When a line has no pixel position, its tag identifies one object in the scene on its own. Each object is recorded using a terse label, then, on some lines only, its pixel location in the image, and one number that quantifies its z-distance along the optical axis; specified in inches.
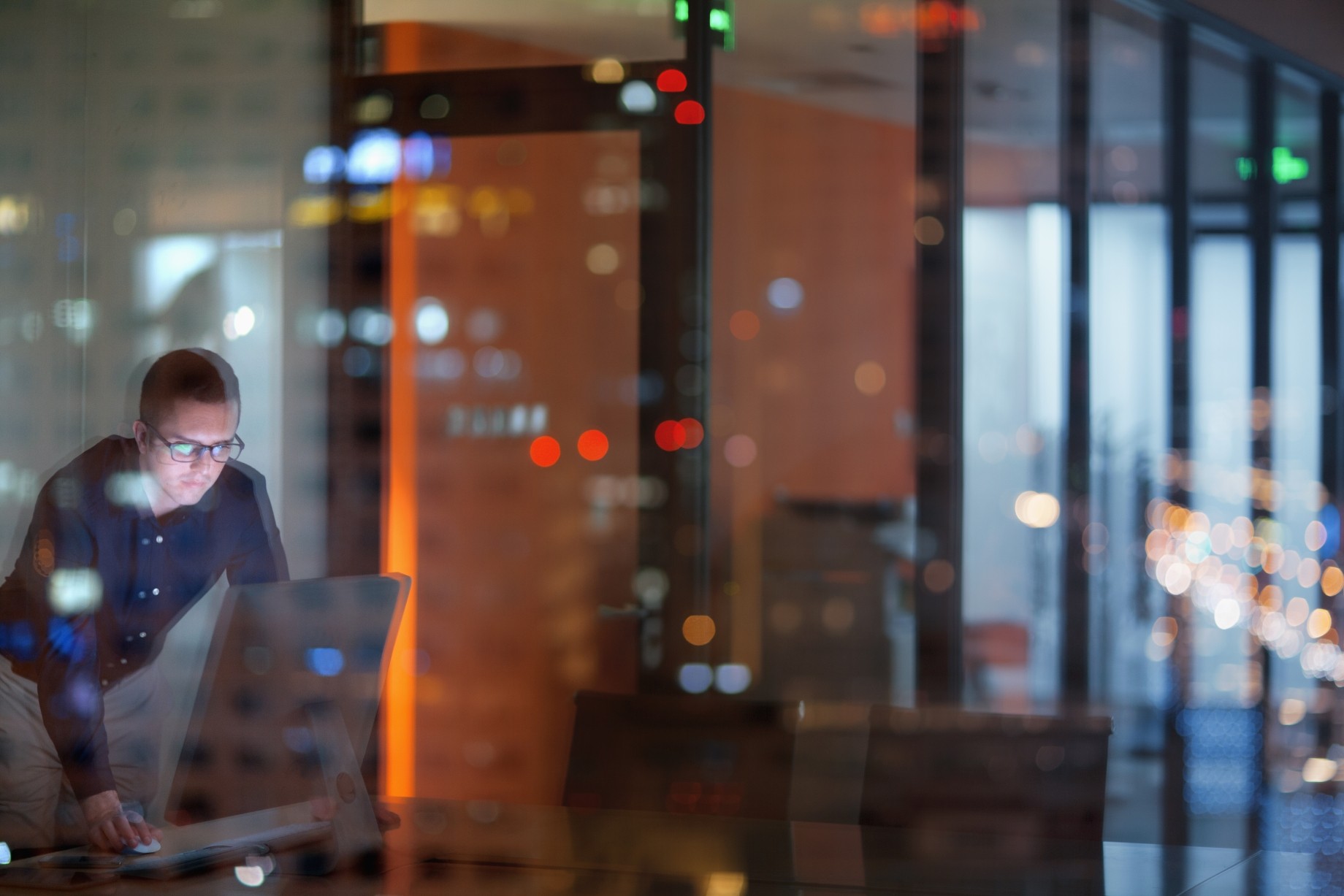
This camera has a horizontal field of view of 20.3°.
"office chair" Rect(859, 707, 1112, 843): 246.3
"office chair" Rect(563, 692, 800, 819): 256.5
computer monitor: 224.9
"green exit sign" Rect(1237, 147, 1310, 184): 284.6
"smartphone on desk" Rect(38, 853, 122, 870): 229.8
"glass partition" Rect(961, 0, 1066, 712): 281.3
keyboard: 229.3
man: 244.4
